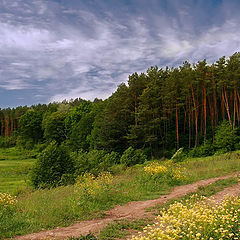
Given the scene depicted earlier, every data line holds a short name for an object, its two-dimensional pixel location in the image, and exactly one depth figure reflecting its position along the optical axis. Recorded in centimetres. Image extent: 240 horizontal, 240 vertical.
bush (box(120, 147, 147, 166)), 2644
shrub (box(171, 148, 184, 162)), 2429
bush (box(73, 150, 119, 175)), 1953
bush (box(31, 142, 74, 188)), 1641
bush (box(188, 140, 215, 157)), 2953
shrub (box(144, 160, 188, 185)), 1258
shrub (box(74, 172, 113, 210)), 850
